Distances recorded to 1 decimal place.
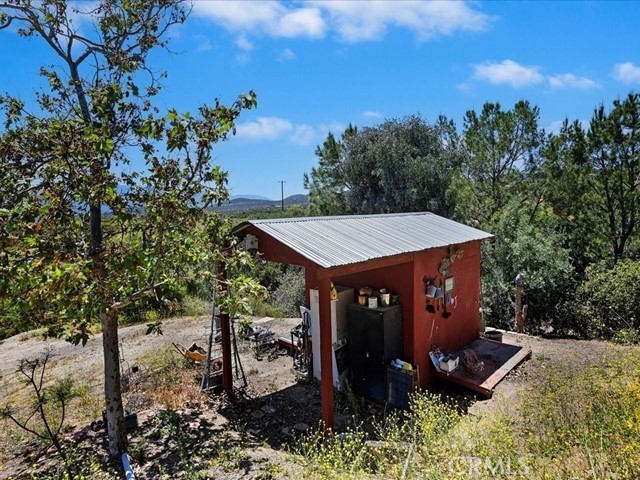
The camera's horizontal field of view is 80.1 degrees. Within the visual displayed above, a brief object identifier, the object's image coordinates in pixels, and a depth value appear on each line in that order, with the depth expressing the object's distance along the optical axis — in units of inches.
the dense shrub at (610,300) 398.6
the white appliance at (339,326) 288.5
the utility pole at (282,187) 2137.6
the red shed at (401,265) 218.2
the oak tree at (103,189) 145.3
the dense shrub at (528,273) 455.8
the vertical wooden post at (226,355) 283.6
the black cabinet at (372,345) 267.3
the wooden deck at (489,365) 272.7
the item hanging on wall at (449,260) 304.7
